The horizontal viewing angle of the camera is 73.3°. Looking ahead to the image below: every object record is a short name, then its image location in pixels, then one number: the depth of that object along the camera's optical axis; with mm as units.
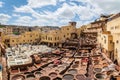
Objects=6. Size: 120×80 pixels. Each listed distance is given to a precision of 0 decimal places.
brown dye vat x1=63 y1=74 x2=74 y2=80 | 10839
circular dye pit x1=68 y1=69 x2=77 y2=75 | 11966
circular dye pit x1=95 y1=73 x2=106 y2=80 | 10592
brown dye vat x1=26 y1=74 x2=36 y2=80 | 11135
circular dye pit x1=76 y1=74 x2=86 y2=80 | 10711
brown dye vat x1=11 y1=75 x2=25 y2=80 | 11079
